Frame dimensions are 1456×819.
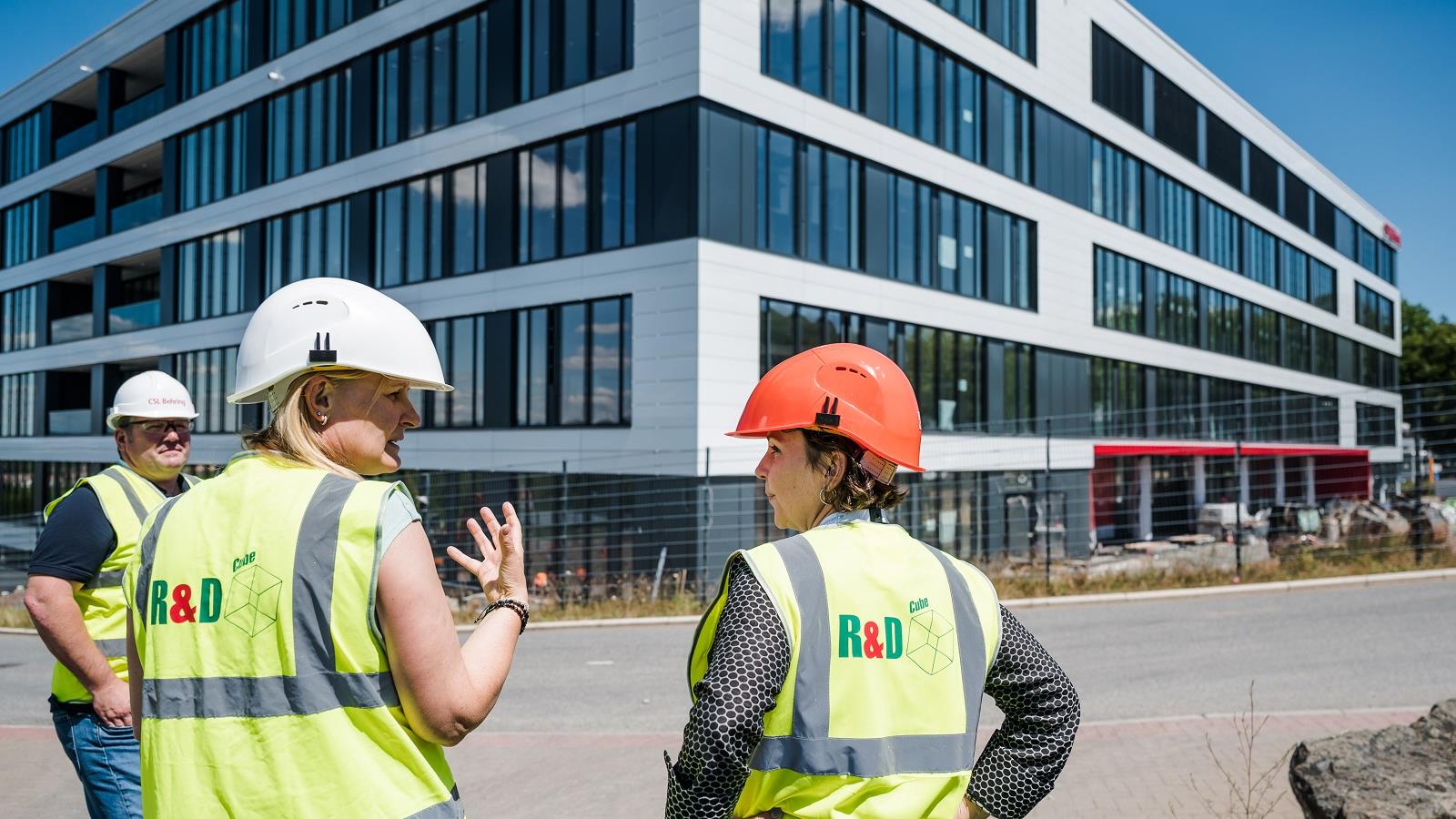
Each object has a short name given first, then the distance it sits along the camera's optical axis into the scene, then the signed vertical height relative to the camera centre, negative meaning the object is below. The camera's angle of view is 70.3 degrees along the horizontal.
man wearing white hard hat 3.36 -0.62
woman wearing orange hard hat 1.95 -0.43
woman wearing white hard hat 1.88 -0.37
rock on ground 4.30 -1.47
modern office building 17.92 +4.68
